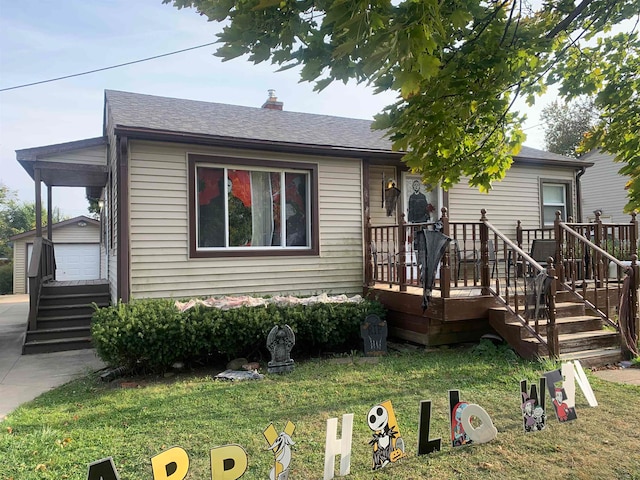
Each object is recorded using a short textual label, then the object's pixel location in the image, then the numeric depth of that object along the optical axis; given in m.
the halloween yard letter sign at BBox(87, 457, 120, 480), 1.81
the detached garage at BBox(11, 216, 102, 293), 18.73
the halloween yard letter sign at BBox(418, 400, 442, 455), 2.73
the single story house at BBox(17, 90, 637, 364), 6.61
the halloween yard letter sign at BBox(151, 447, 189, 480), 1.94
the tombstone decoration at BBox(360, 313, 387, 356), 6.27
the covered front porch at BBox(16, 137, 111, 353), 7.31
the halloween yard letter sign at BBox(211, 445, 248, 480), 2.10
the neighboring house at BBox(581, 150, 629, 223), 18.81
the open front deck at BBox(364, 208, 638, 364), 5.37
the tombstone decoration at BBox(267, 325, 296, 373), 5.40
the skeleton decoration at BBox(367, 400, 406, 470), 2.64
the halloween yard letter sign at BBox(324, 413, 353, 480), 2.56
